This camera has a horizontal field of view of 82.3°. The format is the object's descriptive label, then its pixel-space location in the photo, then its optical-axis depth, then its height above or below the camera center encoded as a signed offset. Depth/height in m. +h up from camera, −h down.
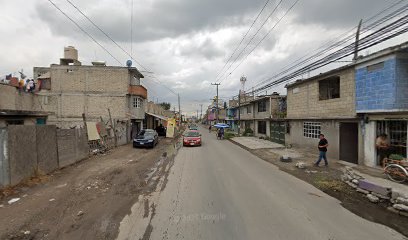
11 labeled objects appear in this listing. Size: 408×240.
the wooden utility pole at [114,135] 21.39 -1.52
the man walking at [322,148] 12.30 -1.60
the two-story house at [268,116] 25.76 +0.24
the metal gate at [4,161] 7.78 -1.42
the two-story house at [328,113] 13.77 +0.32
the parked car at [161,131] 38.21 -2.08
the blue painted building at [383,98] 10.36 +0.96
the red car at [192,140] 23.67 -2.21
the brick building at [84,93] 26.47 +2.91
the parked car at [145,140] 21.19 -1.97
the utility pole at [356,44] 10.23 +3.58
